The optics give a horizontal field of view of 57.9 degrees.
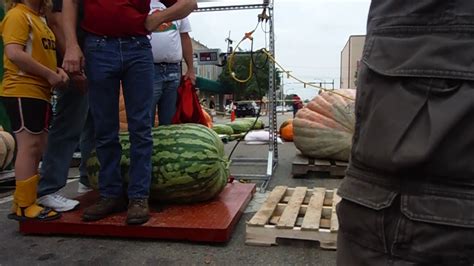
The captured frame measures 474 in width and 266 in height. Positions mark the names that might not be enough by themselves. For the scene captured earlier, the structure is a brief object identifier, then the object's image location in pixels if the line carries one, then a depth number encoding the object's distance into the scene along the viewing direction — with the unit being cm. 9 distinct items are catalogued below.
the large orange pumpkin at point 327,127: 549
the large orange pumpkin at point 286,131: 1071
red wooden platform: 274
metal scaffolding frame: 507
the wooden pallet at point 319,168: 532
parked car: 3593
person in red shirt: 281
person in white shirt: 397
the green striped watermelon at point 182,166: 315
